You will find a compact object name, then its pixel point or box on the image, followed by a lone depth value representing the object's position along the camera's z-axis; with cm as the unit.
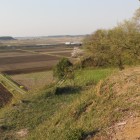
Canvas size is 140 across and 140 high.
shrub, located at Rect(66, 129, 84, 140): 878
